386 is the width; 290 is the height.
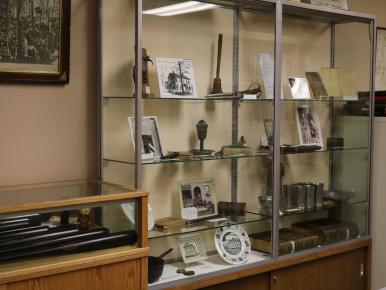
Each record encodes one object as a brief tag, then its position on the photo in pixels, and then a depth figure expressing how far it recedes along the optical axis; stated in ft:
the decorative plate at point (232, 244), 9.27
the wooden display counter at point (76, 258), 6.20
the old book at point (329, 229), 10.91
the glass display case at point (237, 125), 8.50
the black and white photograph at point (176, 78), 8.95
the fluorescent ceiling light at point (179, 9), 8.97
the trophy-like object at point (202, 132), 9.64
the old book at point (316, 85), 11.19
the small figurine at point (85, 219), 7.06
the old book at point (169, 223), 8.90
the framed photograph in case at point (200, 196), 9.59
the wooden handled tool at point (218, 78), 9.86
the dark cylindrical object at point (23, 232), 6.34
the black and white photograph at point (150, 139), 8.55
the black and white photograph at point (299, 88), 10.90
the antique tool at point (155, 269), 8.07
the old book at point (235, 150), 9.98
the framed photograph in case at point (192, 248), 9.28
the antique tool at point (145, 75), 8.30
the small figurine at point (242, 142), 10.26
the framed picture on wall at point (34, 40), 7.52
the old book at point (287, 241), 9.85
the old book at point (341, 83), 11.36
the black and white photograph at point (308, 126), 11.23
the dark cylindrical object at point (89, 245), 6.46
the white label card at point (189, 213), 9.48
